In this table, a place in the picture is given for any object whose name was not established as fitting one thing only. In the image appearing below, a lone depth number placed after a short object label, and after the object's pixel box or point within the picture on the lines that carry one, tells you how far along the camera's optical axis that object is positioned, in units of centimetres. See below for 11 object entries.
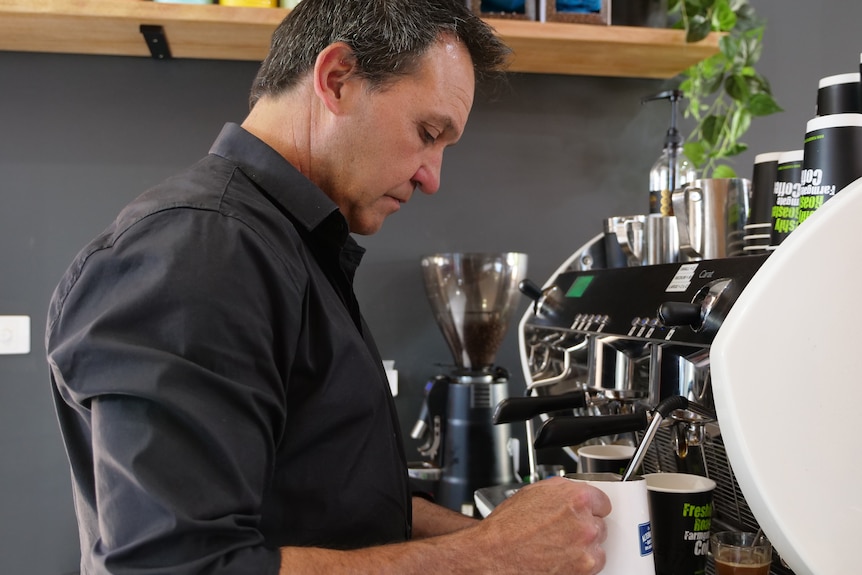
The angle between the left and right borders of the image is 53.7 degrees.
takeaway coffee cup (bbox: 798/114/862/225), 84
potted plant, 178
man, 60
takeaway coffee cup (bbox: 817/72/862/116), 87
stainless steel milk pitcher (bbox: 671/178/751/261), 113
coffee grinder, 156
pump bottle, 165
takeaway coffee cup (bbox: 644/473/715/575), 82
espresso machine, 63
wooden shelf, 154
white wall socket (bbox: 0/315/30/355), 174
